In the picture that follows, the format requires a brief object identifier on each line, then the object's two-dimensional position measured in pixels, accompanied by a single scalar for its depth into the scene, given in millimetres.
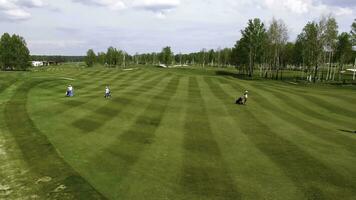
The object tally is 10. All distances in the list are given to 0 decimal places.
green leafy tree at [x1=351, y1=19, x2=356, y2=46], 84144
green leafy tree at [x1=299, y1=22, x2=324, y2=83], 88688
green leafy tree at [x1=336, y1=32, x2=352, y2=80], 104788
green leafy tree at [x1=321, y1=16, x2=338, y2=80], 87875
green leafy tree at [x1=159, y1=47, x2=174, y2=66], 190375
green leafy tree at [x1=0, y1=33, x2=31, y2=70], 133250
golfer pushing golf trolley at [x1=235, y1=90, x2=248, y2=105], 42047
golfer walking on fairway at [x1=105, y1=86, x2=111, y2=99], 41866
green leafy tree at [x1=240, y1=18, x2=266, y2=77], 106688
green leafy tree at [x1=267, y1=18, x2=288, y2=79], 101375
